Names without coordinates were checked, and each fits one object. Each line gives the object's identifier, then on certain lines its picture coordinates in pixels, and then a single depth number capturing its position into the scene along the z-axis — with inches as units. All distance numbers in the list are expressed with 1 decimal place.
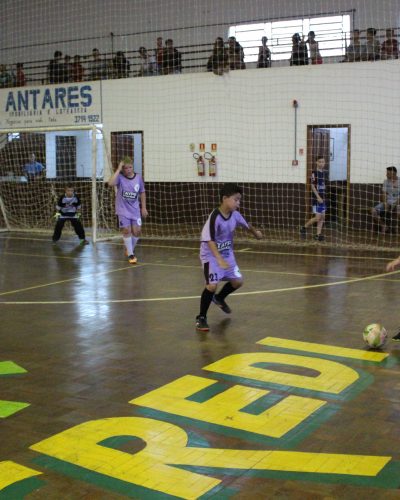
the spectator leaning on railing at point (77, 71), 844.0
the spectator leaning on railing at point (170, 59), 793.6
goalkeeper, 631.8
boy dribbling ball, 282.8
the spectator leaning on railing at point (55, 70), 861.2
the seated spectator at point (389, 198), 649.0
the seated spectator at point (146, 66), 806.5
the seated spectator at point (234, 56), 753.0
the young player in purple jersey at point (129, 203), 481.4
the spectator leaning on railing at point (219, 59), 753.0
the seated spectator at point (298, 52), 721.6
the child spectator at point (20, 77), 892.2
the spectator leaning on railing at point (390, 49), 677.9
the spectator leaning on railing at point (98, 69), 829.9
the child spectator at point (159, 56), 802.7
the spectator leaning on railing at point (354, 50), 688.4
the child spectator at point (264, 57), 743.7
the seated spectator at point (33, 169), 857.5
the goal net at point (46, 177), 774.5
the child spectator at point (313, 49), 720.3
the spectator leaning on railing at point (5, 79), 901.2
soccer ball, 250.2
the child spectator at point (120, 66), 821.2
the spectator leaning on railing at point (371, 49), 677.3
